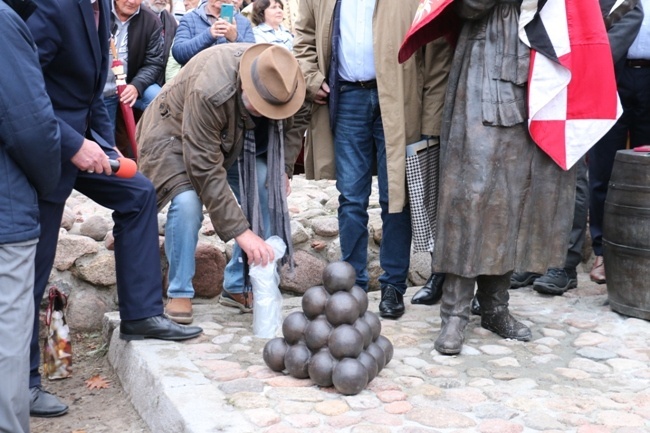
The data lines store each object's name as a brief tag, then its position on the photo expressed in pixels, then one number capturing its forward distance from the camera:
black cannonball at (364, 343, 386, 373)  3.66
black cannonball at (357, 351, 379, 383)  3.54
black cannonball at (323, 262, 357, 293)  3.65
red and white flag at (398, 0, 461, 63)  4.02
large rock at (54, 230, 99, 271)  4.77
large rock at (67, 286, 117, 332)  4.78
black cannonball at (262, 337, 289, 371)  3.72
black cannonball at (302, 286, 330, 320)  3.66
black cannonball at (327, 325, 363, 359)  3.51
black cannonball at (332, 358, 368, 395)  3.44
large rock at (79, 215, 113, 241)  5.02
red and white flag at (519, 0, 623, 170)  3.87
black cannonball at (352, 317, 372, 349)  3.60
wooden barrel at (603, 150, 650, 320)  4.46
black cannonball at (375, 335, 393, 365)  3.78
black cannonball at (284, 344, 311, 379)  3.62
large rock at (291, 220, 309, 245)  5.34
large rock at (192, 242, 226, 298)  5.01
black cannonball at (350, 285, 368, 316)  3.68
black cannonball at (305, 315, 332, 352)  3.60
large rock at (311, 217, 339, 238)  5.46
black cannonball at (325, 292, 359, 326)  3.57
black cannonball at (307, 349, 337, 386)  3.52
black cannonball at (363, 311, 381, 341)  3.72
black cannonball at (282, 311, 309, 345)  3.68
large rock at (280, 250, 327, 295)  5.29
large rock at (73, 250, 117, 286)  4.80
